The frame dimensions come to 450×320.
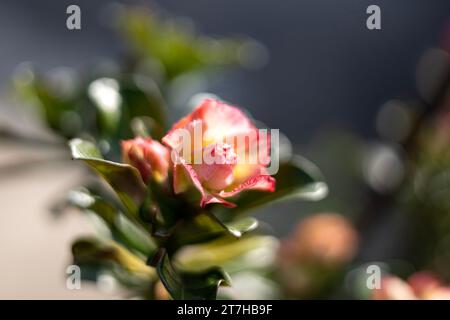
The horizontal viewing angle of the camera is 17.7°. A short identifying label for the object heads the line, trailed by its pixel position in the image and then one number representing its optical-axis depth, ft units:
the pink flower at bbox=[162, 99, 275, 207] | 1.71
